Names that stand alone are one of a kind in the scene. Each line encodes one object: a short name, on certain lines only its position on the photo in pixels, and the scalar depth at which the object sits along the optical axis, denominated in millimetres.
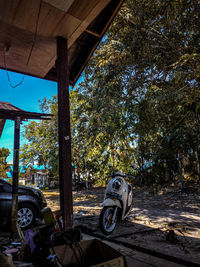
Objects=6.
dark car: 4565
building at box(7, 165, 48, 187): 19362
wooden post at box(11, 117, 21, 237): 3537
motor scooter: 3847
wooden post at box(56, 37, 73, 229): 3035
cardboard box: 1453
